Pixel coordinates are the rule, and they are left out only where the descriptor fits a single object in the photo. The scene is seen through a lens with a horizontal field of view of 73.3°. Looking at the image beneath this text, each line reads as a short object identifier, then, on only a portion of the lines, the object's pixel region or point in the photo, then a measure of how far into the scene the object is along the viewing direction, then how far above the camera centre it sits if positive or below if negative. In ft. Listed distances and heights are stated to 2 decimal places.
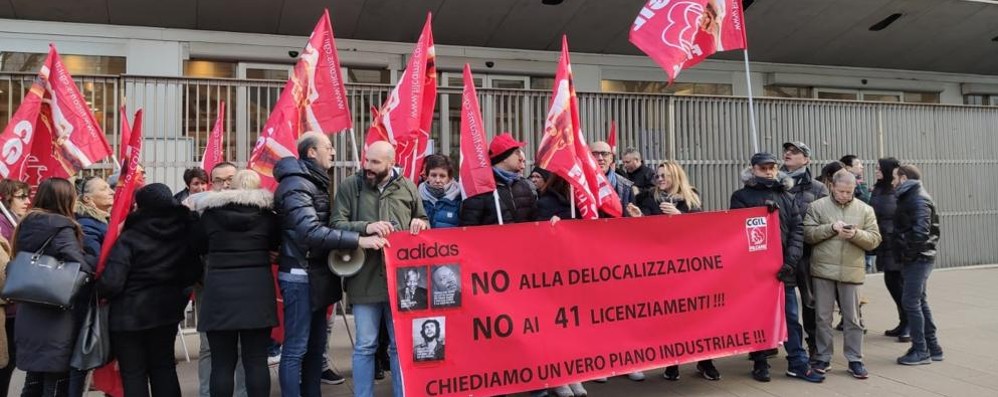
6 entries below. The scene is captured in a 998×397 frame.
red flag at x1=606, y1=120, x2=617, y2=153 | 30.04 +3.55
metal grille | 27.63 +4.39
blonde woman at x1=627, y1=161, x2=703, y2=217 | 18.28 +0.54
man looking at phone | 17.65 -1.22
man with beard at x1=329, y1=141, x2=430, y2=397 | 13.96 -0.05
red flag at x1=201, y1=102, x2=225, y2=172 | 23.55 +2.66
